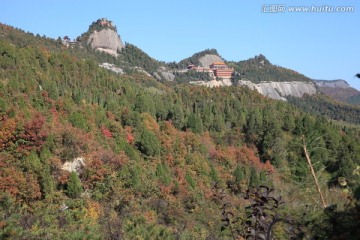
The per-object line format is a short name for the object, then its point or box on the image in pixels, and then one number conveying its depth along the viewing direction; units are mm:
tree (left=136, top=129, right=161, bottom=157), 57938
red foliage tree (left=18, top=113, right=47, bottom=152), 42938
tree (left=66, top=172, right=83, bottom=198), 40750
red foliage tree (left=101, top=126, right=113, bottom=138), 55072
